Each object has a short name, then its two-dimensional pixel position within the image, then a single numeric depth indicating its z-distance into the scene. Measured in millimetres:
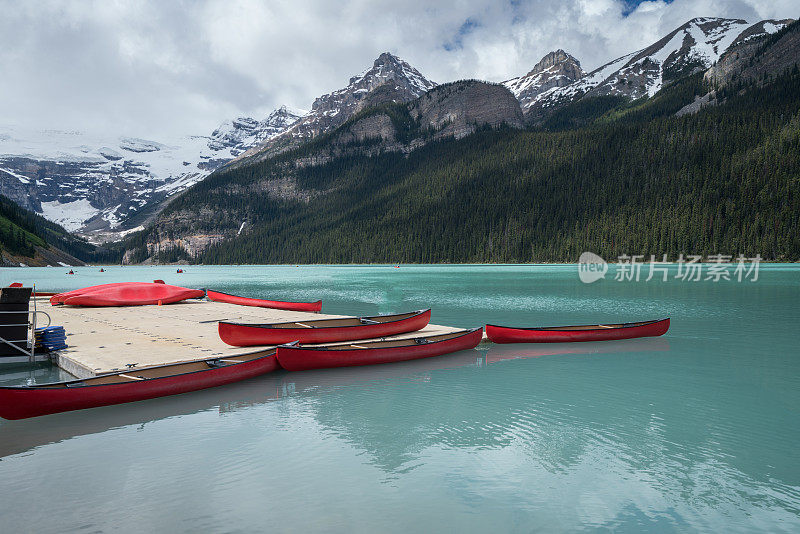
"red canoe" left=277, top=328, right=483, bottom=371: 16953
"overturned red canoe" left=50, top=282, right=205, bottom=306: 33375
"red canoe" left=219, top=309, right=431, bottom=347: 18312
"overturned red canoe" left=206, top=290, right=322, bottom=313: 34466
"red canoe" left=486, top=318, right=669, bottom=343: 22875
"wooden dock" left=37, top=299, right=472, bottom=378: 15828
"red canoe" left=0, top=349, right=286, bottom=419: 11180
